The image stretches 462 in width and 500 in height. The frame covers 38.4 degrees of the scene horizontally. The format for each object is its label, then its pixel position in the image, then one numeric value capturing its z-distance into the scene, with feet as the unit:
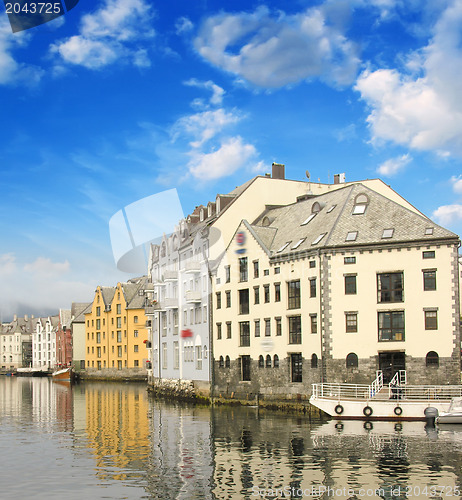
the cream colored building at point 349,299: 162.91
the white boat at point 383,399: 147.43
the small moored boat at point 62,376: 449.31
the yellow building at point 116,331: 413.80
